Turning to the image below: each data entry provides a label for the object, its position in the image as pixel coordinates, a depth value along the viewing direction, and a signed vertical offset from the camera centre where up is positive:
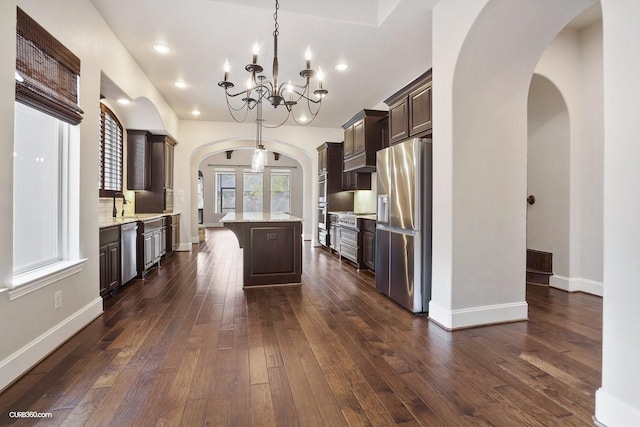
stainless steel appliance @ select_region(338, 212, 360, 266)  5.57 -0.49
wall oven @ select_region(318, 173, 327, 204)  7.21 +0.51
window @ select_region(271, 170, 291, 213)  13.91 +0.85
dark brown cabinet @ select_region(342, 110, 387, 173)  5.43 +1.22
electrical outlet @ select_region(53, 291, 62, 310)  2.48 -0.69
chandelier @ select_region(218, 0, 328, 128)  2.66 +1.97
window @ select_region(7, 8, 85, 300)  2.17 +0.38
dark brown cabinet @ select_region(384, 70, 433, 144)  3.35 +1.11
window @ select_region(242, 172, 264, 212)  13.79 +0.84
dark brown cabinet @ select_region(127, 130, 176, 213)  6.04 +0.77
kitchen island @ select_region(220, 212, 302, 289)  4.30 -0.52
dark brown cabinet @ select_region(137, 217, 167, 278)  4.75 -0.53
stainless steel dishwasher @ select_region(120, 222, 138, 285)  4.05 -0.52
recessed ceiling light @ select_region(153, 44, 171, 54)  3.88 +1.95
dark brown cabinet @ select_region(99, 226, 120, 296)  3.48 -0.55
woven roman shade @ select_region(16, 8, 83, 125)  2.10 +0.98
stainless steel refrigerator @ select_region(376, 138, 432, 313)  3.15 -0.11
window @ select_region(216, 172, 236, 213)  13.77 +0.84
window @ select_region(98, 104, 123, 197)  4.85 +0.91
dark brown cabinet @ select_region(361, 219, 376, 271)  5.06 -0.51
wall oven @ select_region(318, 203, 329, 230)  7.32 -0.16
